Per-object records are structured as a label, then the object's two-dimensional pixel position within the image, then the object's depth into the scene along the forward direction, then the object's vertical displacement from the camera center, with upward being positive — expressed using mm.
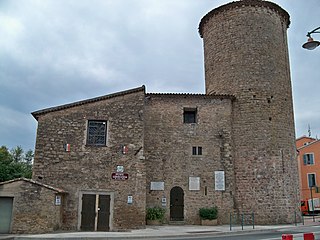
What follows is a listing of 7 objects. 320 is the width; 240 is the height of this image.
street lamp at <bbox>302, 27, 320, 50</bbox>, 9461 +4354
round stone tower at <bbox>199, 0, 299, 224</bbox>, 20125 +6668
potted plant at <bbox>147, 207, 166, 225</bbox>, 18922 -595
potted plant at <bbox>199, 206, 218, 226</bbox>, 19125 -609
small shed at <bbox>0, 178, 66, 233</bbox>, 14969 -167
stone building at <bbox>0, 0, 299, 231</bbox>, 17375 +3400
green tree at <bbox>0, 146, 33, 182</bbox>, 31781 +3099
